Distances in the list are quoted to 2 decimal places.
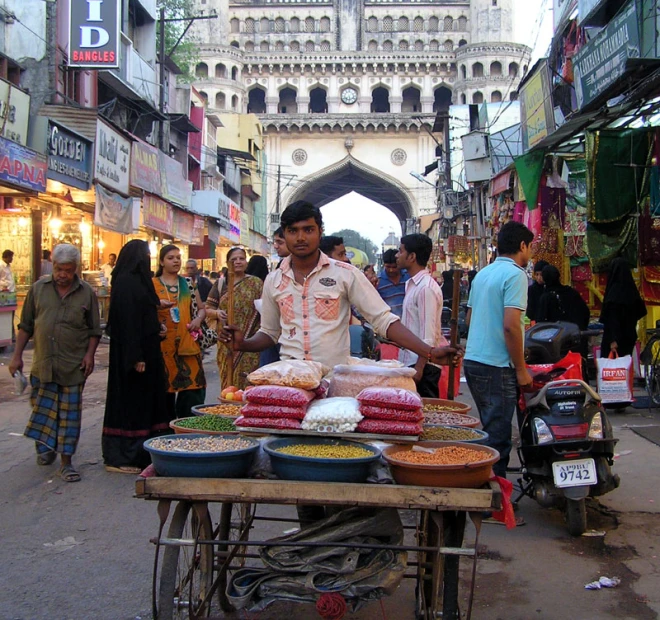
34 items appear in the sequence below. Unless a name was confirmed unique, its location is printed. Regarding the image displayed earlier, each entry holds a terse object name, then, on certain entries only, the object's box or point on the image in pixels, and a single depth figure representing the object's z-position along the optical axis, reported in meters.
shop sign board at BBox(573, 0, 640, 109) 7.78
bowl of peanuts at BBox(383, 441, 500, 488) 2.32
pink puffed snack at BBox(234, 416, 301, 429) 2.62
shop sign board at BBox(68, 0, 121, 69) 12.88
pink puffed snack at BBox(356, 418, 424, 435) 2.57
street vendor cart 2.30
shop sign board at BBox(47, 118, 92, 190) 11.11
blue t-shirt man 3.95
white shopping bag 7.11
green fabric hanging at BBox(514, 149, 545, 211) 9.99
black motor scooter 3.94
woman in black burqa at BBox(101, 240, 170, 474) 5.14
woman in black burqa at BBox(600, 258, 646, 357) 7.61
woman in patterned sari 5.78
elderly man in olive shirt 5.05
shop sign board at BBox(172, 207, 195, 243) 18.31
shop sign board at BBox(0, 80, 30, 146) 10.39
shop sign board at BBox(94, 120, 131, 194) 12.61
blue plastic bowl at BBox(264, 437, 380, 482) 2.35
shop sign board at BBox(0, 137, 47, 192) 9.52
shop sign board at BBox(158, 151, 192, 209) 17.64
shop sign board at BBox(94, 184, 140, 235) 12.48
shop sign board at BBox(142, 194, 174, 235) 15.55
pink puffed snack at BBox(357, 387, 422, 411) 2.55
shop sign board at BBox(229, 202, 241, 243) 27.23
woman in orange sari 5.58
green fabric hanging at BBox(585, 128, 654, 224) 7.60
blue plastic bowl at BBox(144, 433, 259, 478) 2.37
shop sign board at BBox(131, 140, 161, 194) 14.84
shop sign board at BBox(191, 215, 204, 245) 20.45
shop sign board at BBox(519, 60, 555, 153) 12.08
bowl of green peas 2.75
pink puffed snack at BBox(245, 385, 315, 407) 2.62
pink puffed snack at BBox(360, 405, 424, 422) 2.57
